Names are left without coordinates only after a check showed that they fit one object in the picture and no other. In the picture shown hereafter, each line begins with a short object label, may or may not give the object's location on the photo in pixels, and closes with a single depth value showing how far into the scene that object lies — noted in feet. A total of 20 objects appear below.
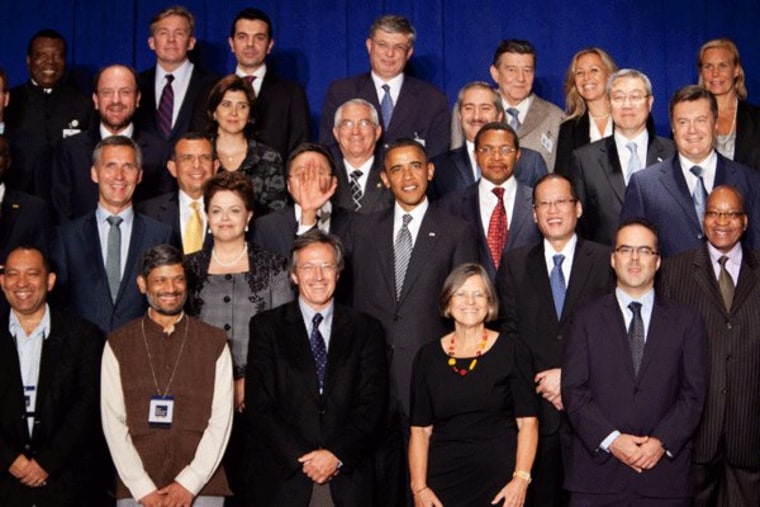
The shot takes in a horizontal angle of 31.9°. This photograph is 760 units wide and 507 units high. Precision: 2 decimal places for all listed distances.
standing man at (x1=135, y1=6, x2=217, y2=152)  23.49
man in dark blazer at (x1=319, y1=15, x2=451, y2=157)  23.04
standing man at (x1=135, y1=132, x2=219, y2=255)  20.06
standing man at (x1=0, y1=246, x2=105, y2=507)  17.02
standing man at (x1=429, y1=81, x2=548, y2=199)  21.38
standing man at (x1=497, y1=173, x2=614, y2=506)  17.76
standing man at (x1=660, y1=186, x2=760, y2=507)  17.53
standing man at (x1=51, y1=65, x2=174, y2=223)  21.26
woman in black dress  16.83
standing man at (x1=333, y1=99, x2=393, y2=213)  20.83
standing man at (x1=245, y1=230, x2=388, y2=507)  16.58
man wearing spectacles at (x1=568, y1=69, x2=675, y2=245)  20.39
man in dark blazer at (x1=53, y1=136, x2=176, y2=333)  18.70
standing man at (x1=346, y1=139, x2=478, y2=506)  18.40
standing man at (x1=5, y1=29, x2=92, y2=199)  24.08
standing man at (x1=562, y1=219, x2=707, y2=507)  16.63
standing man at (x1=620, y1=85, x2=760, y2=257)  19.15
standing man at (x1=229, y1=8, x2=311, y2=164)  23.36
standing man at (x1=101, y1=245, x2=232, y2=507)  16.70
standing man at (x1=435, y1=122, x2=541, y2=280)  19.61
